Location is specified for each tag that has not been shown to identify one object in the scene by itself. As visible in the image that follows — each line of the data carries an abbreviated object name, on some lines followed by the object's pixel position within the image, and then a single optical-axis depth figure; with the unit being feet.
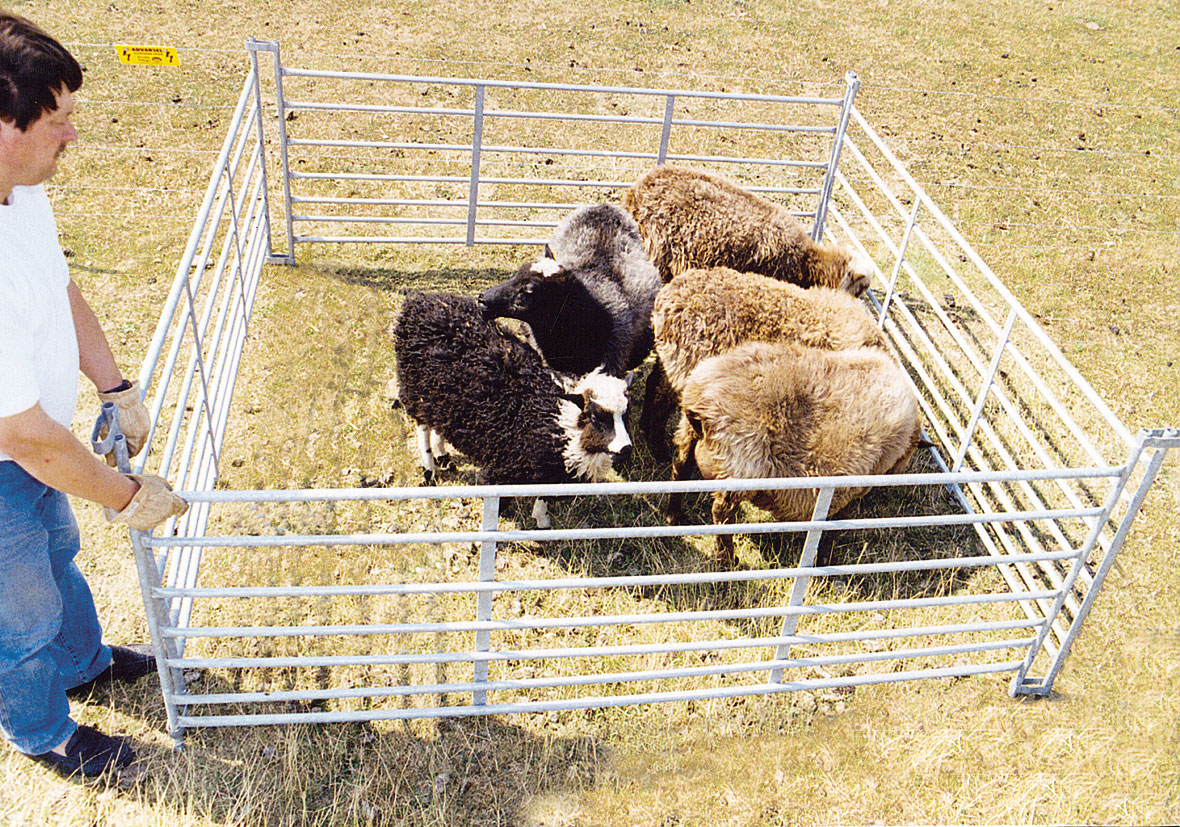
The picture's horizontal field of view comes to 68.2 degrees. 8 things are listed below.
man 10.27
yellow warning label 22.29
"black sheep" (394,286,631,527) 18.67
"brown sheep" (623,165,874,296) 23.71
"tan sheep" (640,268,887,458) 20.29
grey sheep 21.68
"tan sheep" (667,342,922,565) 17.95
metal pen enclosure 14.02
